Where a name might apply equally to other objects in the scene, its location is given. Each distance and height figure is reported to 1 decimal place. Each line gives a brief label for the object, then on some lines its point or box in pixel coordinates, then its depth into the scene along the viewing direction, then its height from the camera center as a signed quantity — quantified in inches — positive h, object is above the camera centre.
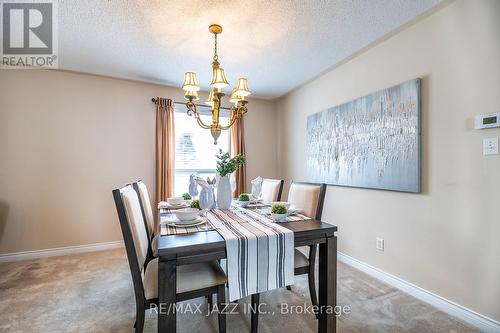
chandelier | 75.1 +25.5
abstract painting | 81.2 +10.2
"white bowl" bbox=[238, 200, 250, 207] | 84.6 -13.8
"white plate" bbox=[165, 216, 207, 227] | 59.7 -15.0
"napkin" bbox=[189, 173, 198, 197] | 88.4 -8.5
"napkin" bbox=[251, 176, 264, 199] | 92.0 -8.9
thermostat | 61.9 +12.2
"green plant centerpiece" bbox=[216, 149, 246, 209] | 75.3 -3.7
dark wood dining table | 44.8 -19.1
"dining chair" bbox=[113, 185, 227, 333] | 49.2 -26.5
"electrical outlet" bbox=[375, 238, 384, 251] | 93.0 -32.1
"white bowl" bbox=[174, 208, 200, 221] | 59.1 -12.4
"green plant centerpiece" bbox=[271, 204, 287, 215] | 62.4 -12.0
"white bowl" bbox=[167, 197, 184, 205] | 87.6 -13.4
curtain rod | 133.5 +38.5
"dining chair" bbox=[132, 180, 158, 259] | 71.1 -15.5
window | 143.9 +10.9
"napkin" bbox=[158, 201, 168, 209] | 86.4 -15.0
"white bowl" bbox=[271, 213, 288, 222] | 62.2 -14.0
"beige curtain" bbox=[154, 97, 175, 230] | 132.2 +10.5
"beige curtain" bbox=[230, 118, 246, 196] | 153.0 +12.0
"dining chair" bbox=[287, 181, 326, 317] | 68.6 -13.8
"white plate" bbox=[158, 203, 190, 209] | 82.9 -14.7
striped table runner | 49.9 -20.7
